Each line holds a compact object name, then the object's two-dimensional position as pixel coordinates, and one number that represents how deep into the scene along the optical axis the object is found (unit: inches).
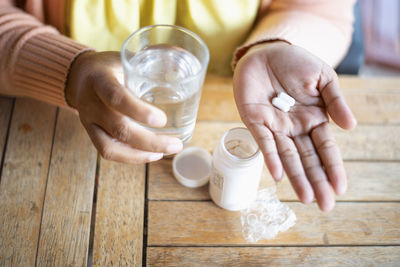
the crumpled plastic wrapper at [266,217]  36.1
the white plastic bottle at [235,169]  33.3
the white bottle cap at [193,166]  38.4
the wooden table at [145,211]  34.2
